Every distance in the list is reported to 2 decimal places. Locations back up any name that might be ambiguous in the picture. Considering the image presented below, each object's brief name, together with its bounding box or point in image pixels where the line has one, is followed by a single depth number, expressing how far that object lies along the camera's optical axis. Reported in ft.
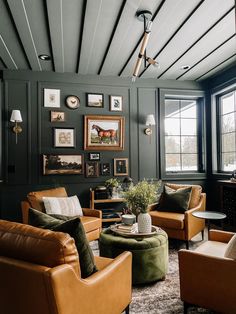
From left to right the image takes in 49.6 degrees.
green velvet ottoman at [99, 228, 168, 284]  7.82
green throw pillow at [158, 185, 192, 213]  12.56
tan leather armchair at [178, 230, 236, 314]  5.66
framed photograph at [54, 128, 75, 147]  14.80
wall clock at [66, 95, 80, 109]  15.02
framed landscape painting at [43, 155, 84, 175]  14.57
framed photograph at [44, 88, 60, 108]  14.74
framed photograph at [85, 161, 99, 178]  15.16
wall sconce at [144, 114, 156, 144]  15.40
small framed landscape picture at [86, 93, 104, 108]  15.34
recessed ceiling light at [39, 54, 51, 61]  12.56
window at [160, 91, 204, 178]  16.88
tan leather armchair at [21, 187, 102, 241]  11.25
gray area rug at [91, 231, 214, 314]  6.73
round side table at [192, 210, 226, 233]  10.36
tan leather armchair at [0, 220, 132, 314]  3.98
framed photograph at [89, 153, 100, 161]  15.26
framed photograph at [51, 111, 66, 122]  14.79
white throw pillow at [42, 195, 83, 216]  11.29
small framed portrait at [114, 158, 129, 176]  15.57
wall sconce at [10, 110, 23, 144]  13.55
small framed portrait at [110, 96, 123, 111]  15.61
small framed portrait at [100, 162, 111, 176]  15.40
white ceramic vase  8.88
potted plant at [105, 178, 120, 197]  14.89
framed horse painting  15.20
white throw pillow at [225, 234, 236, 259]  5.73
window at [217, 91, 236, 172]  15.07
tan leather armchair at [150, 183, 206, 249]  11.23
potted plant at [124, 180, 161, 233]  8.79
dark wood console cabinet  12.55
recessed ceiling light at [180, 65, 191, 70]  14.07
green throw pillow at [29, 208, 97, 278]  5.04
